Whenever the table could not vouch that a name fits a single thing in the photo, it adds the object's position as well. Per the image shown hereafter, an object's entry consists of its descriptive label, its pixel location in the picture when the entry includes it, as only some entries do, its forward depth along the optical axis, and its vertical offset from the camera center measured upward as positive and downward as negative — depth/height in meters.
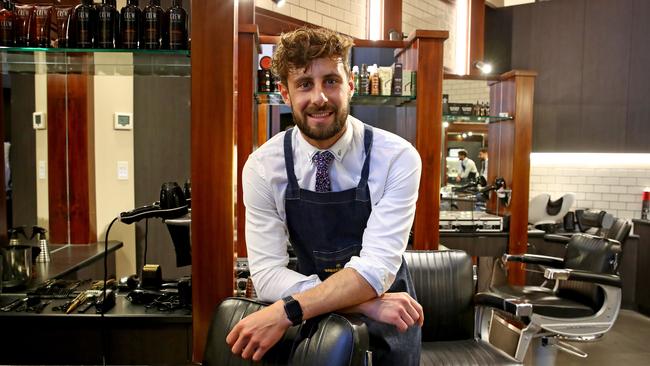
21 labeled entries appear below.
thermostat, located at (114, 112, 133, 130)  2.41 +0.15
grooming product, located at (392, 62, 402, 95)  2.79 +0.43
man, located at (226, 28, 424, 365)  1.30 -0.15
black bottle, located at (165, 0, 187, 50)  1.86 +0.48
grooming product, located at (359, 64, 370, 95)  2.88 +0.42
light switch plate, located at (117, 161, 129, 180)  2.43 -0.09
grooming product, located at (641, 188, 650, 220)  4.76 -0.48
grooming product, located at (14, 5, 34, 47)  1.95 +0.51
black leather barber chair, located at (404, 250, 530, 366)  2.23 -0.67
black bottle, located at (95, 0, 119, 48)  1.88 +0.49
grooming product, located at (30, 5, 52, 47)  1.94 +0.49
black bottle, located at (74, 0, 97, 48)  1.88 +0.50
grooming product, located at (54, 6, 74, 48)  1.91 +0.49
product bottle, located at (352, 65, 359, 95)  2.88 +0.45
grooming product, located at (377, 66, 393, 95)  2.82 +0.43
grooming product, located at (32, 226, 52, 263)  2.36 -0.46
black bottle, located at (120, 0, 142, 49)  1.87 +0.49
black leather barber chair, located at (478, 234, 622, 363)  2.59 -0.84
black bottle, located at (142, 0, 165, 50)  1.87 +0.49
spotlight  5.36 +0.98
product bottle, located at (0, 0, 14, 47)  1.93 +0.50
